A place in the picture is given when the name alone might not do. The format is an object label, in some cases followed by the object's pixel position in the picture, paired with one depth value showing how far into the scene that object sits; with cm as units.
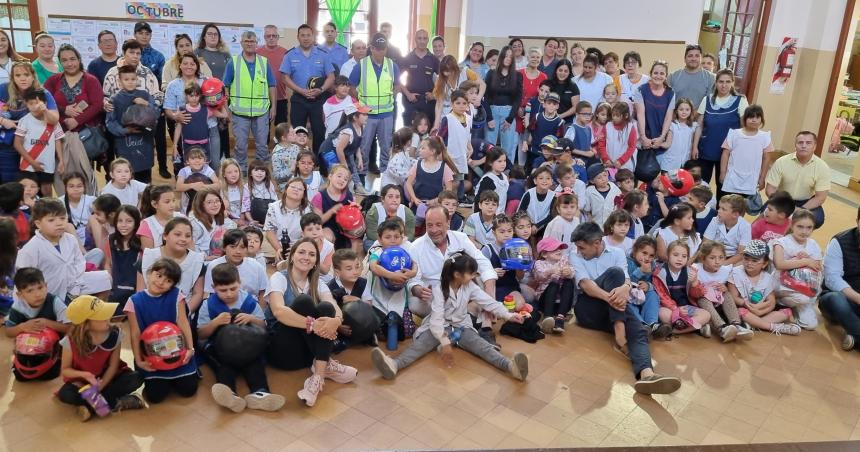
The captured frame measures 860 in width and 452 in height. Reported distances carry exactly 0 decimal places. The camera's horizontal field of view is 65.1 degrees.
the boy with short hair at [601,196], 575
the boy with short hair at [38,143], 541
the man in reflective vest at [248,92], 697
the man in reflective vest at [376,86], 732
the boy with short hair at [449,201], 526
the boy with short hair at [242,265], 404
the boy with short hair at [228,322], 347
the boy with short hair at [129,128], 607
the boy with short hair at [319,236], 451
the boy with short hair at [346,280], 432
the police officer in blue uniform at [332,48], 779
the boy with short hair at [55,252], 405
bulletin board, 816
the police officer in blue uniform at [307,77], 751
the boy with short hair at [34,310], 359
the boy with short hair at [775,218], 535
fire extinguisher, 1020
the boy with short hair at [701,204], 559
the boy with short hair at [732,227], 533
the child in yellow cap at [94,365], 326
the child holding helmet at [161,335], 343
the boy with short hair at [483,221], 502
